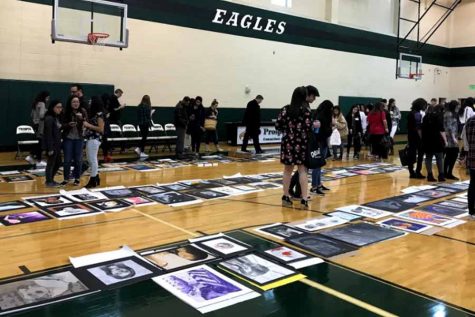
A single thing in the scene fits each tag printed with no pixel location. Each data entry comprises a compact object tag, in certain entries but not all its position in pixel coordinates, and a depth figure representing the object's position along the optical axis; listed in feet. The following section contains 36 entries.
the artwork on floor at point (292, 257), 13.55
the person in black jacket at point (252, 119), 39.88
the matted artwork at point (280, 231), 16.48
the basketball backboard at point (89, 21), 33.32
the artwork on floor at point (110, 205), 19.93
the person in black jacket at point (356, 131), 41.63
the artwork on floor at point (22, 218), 17.35
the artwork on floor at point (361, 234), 16.28
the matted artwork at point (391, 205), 21.66
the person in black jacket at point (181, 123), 36.06
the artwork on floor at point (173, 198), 21.62
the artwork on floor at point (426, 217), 19.30
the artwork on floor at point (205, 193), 23.22
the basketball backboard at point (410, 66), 70.08
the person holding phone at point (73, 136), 23.70
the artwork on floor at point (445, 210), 20.97
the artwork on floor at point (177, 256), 13.12
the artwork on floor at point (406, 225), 18.08
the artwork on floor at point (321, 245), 14.82
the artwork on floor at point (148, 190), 23.60
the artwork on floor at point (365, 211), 20.22
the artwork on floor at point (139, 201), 21.10
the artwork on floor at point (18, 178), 25.81
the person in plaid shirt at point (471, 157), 18.89
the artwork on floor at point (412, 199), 23.35
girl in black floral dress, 19.69
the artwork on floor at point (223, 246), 14.37
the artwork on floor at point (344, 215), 19.54
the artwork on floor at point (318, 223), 17.62
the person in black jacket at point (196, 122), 38.29
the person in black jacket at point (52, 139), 23.77
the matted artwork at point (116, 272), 11.75
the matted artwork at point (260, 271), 12.09
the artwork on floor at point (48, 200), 20.16
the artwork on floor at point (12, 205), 19.42
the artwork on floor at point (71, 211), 18.52
